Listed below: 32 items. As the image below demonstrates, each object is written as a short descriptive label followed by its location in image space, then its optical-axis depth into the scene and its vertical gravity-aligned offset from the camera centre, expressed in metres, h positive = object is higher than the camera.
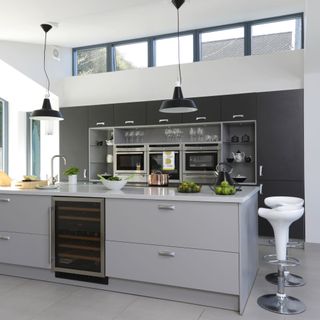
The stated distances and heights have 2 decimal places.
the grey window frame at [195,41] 5.25 +2.07
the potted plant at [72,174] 4.01 -0.17
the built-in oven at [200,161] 5.31 -0.04
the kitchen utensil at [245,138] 5.19 +0.30
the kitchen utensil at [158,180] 3.84 -0.23
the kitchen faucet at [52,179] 3.96 -0.23
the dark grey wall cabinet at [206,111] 5.21 +0.73
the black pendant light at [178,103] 3.51 +0.56
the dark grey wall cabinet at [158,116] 5.47 +0.69
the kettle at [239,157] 5.24 +0.02
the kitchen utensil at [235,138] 5.25 +0.30
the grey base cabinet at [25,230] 3.39 -0.71
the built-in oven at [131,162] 5.78 -0.05
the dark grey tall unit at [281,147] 4.74 +0.15
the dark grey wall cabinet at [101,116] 5.91 +0.75
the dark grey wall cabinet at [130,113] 5.69 +0.76
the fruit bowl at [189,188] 3.12 -0.27
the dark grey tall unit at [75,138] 6.12 +0.39
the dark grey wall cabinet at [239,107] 5.00 +0.75
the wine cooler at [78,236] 3.19 -0.73
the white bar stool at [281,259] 2.78 -0.85
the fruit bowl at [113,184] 3.41 -0.25
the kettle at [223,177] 3.23 -0.18
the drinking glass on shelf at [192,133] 5.66 +0.42
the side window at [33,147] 6.83 +0.25
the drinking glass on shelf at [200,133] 5.62 +0.41
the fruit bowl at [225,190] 2.86 -0.26
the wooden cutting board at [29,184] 3.87 -0.27
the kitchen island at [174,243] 2.72 -0.71
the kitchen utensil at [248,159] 5.20 -0.01
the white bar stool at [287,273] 3.30 -1.14
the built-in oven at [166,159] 5.55 +0.00
